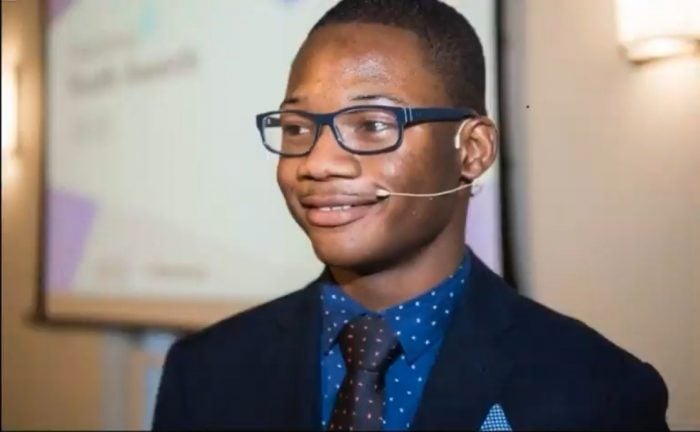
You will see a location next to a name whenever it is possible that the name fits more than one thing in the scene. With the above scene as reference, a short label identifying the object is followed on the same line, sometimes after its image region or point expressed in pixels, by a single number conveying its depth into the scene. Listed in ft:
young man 4.09
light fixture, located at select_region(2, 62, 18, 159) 6.53
